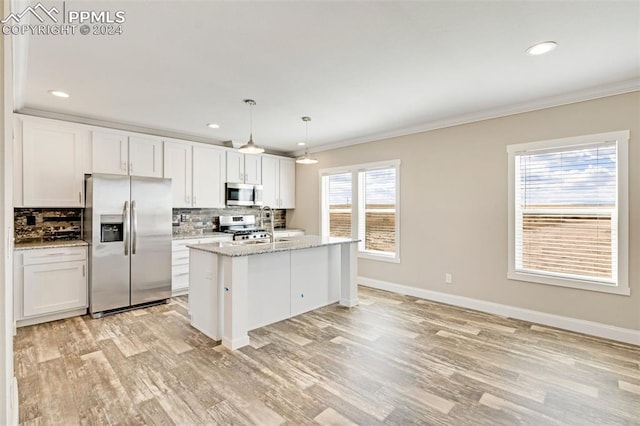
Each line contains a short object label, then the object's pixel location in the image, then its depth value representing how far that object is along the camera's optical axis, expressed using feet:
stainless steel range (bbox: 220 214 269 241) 17.74
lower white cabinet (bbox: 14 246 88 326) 11.41
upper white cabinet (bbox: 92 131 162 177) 13.84
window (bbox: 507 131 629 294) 10.44
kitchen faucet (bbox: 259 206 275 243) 20.43
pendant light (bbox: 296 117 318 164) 13.42
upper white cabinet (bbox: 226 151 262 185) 18.56
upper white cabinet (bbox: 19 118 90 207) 12.16
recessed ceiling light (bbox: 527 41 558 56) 7.80
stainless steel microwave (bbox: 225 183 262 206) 18.37
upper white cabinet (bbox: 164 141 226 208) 16.15
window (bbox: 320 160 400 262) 16.66
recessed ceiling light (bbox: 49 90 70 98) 10.74
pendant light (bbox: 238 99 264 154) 11.05
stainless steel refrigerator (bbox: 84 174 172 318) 12.64
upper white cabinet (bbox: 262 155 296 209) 20.38
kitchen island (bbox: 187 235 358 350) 10.01
